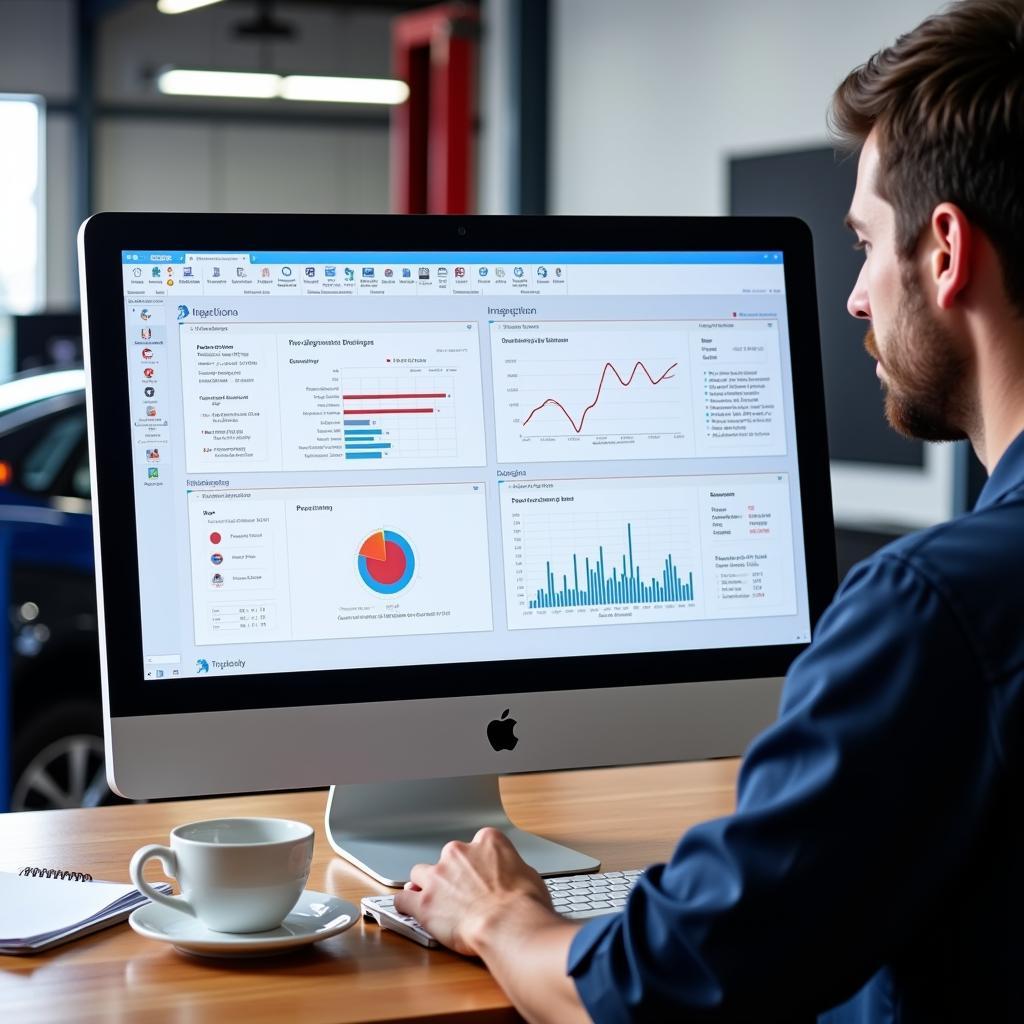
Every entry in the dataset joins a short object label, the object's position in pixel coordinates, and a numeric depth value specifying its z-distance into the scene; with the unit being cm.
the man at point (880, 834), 135
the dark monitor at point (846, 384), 529
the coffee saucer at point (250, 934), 158
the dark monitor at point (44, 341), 760
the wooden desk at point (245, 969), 151
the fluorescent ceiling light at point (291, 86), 1075
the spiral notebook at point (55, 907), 160
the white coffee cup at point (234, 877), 158
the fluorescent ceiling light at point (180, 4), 1009
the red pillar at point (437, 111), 682
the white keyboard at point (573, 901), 164
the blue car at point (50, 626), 404
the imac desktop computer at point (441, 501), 174
